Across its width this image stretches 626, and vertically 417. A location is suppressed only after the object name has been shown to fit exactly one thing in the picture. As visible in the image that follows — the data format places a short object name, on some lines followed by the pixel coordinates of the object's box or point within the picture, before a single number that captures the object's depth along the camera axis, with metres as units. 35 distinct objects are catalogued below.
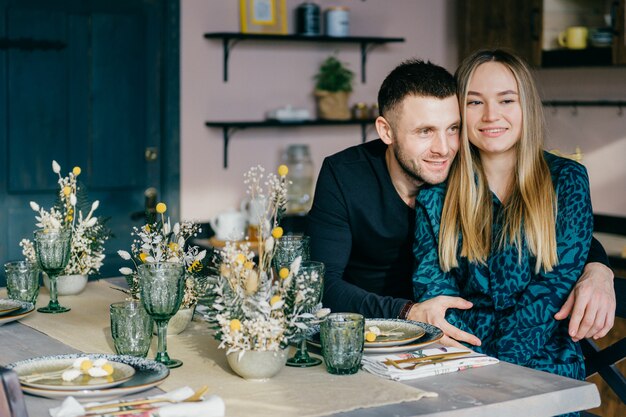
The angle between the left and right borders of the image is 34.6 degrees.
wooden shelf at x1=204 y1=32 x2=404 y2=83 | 4.46
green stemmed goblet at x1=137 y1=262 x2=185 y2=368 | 1.90
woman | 2.42
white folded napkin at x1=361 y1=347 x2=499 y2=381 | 1.87
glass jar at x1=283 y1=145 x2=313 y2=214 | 4.70
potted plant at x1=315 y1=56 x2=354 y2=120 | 4.78
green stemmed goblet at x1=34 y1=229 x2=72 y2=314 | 2.42
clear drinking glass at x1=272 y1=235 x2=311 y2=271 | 2.19
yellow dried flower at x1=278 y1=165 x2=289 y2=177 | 1.95
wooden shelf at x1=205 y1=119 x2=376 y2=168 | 4.50
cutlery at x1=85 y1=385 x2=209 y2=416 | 1.62
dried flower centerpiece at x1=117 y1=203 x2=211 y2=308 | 2.21
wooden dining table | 1.68
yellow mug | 4.37
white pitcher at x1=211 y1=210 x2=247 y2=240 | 4.42
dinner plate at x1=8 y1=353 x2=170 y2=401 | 1.71
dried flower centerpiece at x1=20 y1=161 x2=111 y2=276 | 2.64
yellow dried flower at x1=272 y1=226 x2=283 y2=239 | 1.85
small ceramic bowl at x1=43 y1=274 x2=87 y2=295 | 2.67
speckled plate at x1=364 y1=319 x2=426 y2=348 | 2.02
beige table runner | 1.69
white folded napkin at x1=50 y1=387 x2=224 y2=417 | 1.59
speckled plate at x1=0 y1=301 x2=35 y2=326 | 2.30
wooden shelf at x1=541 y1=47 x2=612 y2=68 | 4.25
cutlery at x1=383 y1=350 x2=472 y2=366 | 1.93
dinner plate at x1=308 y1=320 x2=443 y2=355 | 2.00
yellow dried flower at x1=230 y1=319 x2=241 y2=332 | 1.78
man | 2.38
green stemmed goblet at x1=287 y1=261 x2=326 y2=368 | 1.96
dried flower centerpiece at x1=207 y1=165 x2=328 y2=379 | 1.81
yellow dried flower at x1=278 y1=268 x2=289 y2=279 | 1.80
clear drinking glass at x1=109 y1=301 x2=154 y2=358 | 1.98
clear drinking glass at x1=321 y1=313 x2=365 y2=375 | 1.85
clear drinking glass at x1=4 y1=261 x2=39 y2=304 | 2.49
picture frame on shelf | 4.56
